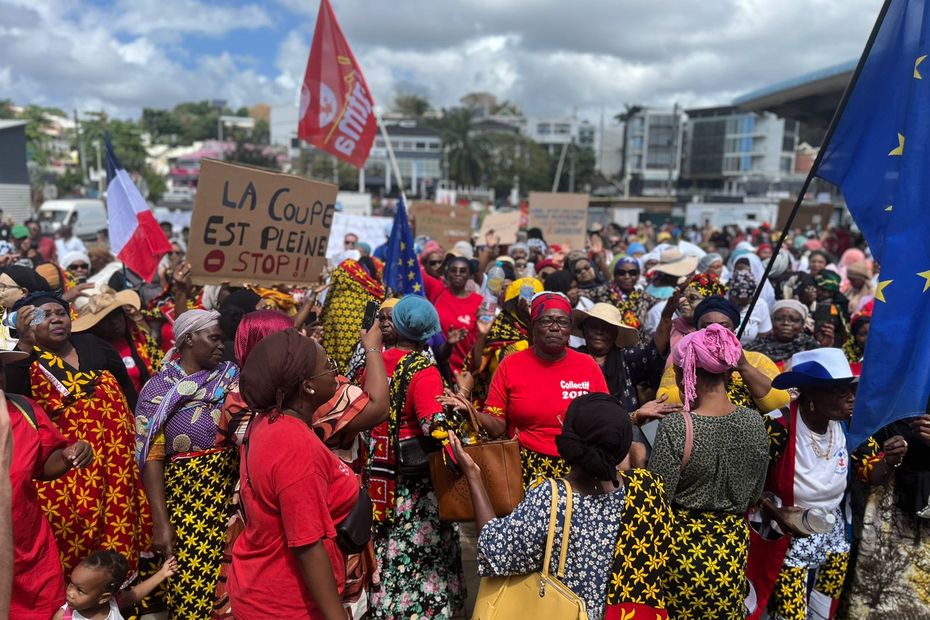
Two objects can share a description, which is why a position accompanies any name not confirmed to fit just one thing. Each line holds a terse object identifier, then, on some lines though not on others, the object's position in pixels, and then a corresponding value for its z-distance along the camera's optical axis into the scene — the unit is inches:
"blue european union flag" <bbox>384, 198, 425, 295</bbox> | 248.2
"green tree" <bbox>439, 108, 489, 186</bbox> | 2901.1
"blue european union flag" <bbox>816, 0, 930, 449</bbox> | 105.5
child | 106.0
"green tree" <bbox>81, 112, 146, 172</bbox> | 2559.1
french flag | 251.8
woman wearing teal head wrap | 129.9
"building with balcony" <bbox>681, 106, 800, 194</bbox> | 3405.5
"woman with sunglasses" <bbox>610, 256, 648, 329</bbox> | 249.6
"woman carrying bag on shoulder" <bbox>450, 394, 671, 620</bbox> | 87.3
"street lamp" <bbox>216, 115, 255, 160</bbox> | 4402.1
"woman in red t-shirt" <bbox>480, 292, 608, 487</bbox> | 136.2
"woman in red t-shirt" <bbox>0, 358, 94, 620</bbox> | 88.8
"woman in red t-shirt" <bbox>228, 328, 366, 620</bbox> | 82.6
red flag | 305.4
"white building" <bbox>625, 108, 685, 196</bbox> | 3740.2
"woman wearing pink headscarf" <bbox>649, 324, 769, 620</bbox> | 103.0
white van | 970.7
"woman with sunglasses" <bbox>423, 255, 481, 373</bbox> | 247.8
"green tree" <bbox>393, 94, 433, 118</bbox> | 3905.0
